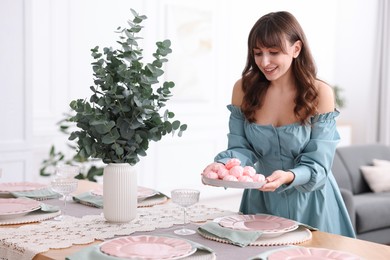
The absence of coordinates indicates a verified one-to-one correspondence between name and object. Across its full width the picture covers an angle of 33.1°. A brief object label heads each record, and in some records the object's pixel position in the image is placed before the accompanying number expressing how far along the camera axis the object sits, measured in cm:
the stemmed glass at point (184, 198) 221
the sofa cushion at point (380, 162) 568
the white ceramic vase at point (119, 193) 235
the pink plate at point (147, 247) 187
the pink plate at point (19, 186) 291
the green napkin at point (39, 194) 281
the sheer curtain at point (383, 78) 784
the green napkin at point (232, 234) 208
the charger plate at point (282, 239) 208
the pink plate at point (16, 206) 241
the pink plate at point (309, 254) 186
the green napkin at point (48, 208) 252
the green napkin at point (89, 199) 266
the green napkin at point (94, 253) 186
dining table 201
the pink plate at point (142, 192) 277
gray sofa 500
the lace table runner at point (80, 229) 207
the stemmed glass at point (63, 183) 241
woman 253
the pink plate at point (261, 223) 219
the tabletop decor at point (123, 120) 230
